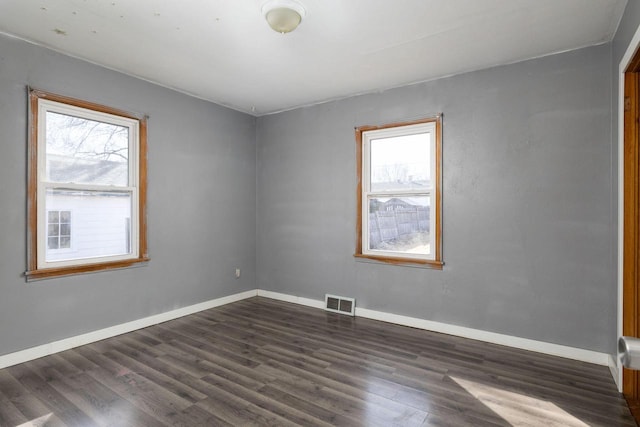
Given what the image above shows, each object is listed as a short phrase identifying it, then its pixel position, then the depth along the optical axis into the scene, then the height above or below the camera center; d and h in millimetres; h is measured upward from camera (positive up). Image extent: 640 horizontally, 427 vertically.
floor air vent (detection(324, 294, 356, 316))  4230 -1151
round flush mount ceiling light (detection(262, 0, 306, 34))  2344 +1413
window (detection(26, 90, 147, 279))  3002 +249
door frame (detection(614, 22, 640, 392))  2420 +155
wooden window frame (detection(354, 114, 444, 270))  3652 +216
